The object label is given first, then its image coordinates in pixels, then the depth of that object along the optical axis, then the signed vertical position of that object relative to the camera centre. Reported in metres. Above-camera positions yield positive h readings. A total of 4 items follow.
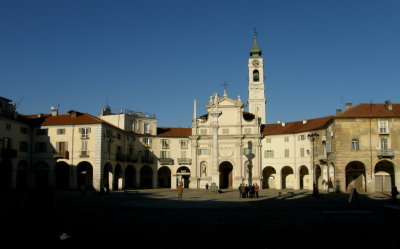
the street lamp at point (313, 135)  44.52 +2.83
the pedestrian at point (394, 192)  33.69 -2.69
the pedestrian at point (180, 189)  39.22 -2.76
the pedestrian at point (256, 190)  43.03 -3.15
